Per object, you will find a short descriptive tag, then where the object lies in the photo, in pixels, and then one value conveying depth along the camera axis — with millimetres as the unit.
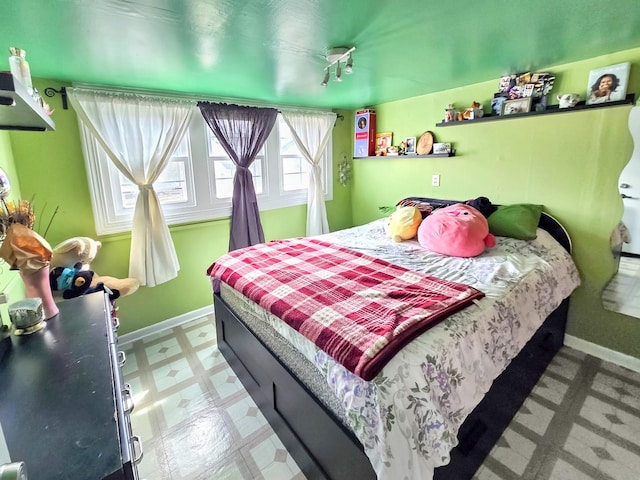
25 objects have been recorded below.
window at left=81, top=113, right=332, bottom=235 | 2480
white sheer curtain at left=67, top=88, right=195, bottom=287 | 2396
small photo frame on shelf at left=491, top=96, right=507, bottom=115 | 2436
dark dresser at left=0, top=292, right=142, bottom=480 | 687
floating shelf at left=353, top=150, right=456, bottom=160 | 2885
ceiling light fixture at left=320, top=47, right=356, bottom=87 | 1734
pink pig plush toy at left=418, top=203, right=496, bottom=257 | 2115
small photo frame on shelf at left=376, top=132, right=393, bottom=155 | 3468
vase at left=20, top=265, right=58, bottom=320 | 1273
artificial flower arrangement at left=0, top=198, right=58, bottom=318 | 1205
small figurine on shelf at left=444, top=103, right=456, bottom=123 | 2765
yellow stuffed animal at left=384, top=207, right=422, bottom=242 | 2553
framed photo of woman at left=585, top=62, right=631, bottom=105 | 1942
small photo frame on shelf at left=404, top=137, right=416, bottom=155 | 3201
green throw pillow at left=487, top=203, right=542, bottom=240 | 2293
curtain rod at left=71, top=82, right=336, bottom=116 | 2330
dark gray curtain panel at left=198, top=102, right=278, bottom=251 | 2922
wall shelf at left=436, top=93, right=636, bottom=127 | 1960
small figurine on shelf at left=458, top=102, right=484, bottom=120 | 2600
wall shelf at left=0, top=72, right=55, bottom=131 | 800
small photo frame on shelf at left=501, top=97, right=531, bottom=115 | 2316
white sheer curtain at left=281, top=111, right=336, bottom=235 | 3459
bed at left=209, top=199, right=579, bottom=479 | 1045
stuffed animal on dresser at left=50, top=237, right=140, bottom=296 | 2074
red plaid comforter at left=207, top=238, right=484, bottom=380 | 1180
